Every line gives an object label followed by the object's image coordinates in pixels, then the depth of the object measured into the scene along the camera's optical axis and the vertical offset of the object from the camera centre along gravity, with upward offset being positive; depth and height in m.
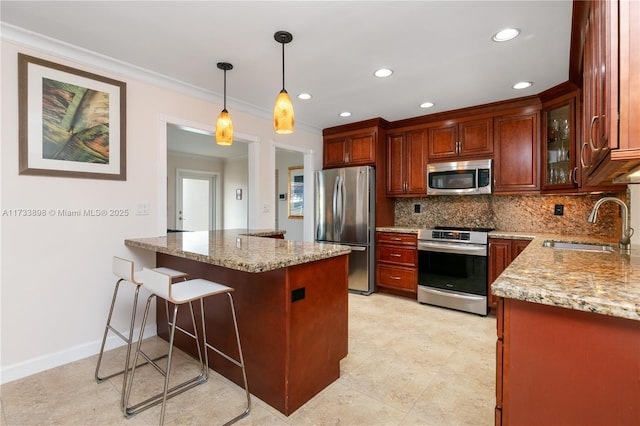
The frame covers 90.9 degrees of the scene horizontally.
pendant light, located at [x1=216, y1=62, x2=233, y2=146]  2.45 +0.63
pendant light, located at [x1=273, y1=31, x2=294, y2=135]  2.04 +0.64
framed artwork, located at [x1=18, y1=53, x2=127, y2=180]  2.14 +0.65
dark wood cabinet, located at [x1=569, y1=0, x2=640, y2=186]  0.97 +0.42
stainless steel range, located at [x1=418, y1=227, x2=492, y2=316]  3.38 -0.64
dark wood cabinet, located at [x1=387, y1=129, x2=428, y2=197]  4.07 +0.64
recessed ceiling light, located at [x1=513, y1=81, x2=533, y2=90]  2.91 +1.20
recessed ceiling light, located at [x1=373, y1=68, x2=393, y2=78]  2.66 +1.19
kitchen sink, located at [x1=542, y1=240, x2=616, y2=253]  2.40 -0.27
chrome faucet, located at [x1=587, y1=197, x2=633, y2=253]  1.93 -0.13
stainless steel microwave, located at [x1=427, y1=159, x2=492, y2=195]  3.60 +0.40
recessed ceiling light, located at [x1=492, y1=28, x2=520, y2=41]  2.05 +1.18
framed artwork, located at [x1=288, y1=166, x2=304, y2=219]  5.96 +0.36
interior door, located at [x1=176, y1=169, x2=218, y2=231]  7.25 +0.20
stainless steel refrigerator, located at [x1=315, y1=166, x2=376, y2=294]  4.12 -0.06
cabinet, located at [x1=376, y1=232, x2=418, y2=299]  3.88 -0.67
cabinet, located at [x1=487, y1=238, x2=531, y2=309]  3.19 -0.44
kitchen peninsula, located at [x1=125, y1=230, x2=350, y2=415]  1.73 -0.62
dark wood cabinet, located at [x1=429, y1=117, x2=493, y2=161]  3.63 +0.87
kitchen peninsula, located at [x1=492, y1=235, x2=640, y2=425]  0.89 -0.42
